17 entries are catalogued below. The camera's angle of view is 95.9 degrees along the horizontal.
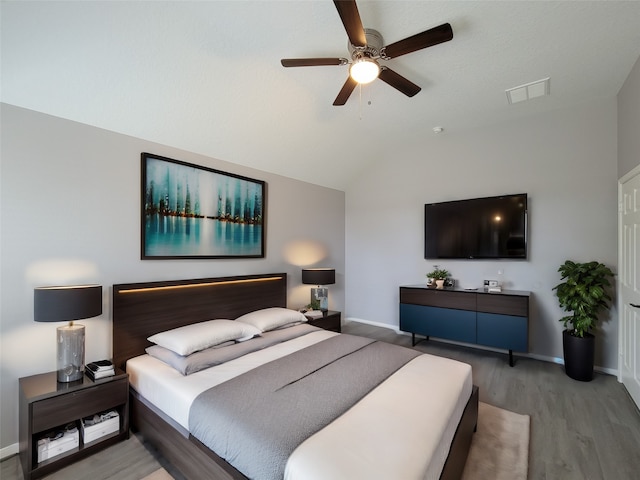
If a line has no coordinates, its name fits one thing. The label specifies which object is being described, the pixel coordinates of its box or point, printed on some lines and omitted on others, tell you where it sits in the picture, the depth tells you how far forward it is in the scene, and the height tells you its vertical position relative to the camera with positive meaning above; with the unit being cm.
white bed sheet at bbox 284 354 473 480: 117 -91
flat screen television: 367 +22
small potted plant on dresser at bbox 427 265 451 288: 409 -48
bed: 126 -91
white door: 257 -38
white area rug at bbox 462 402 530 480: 183 -145
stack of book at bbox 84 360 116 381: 211 -95
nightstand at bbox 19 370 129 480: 181 -113
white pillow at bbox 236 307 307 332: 308 -84
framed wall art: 282 +35
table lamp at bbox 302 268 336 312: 414 -50
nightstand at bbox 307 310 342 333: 380 -105
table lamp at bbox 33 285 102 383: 192 -48
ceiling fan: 166 +128
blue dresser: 335 -91
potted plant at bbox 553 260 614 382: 300 -67
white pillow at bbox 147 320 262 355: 234 -81
